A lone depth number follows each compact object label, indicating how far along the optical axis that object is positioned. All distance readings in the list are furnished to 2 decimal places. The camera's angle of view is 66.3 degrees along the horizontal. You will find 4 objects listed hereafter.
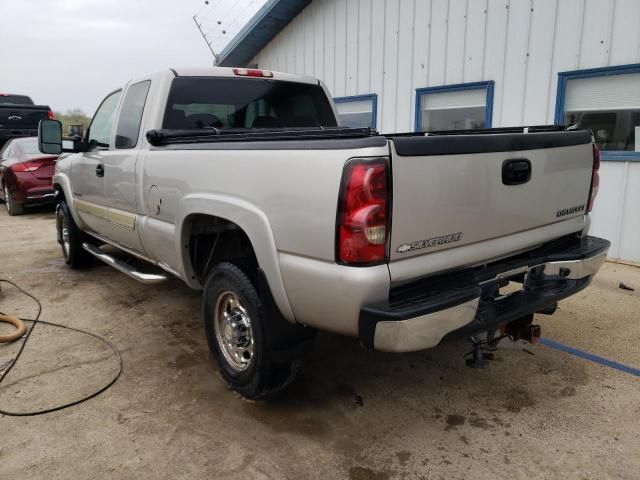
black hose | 2.94
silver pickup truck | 2.16
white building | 5.88
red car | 10.10
